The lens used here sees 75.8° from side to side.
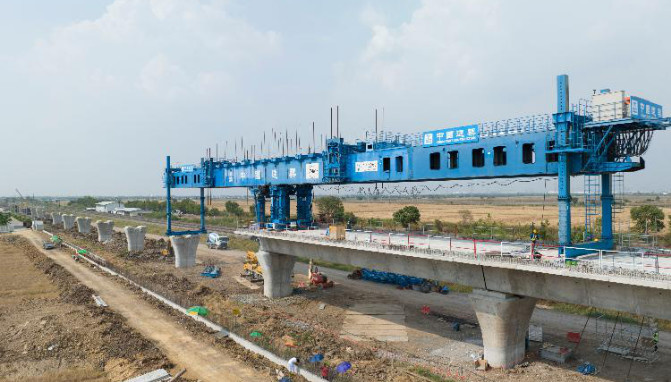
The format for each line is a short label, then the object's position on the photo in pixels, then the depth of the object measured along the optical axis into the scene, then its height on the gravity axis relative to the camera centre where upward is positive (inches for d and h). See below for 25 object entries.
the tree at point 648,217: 2268.7 -163.9
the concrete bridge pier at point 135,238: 2776.6 -284.2
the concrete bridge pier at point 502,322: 897.5 -280.4
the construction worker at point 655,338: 981.9 -349.3
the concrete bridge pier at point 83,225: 4180.6 -294.7
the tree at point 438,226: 3044.5 -259.9
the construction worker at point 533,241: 831.9 -102.0
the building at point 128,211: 6761.8 -282.3
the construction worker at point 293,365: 922.1 -370.5
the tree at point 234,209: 5496.1 -216.1
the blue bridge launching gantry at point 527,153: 845.2 +90.1
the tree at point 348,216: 3467.8 -218.0
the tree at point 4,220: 4370.1 -247.3
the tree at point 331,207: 3748.0 -143.8
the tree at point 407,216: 3041.3 -179.2
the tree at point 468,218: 4074.8 -279.5
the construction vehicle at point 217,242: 2928.2 -334.4
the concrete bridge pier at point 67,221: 4584.2 -279.1
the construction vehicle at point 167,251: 2658.7 -360.5
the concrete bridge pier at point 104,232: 3474.4 -304.1
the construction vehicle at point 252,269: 1908.0 -342.8
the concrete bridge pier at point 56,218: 5136.8 -275.3
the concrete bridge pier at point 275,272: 1595.7 -298.5
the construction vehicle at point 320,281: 1756.9 -365.8
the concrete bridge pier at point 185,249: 2251.5 -293.0
